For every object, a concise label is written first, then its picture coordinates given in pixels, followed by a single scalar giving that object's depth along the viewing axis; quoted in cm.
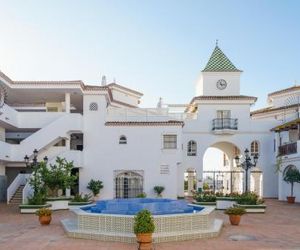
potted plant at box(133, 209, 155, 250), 766
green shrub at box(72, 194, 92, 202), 1688
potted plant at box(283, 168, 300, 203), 1986
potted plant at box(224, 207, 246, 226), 1152
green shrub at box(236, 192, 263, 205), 1561
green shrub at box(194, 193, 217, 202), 1675
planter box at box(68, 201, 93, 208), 1652
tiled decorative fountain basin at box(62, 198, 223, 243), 902
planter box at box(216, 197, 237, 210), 1621
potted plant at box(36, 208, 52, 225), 1149
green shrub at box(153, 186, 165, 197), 2060
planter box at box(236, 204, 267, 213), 1530
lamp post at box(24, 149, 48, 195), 1612
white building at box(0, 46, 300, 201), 2030
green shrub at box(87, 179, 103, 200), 2028
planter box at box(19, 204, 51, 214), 1514
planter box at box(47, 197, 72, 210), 1646
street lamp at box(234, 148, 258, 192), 1566
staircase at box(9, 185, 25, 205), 1913
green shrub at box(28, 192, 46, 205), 1555
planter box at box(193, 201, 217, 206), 1654
